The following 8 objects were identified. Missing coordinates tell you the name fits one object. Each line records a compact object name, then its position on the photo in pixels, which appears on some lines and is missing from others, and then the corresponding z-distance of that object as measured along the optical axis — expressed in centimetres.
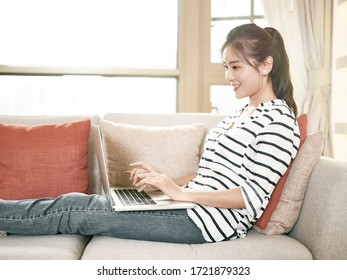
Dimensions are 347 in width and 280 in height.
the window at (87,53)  299
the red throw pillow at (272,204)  150
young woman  140
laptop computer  138
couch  134
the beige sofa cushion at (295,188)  151
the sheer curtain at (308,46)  292
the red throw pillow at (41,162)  185
